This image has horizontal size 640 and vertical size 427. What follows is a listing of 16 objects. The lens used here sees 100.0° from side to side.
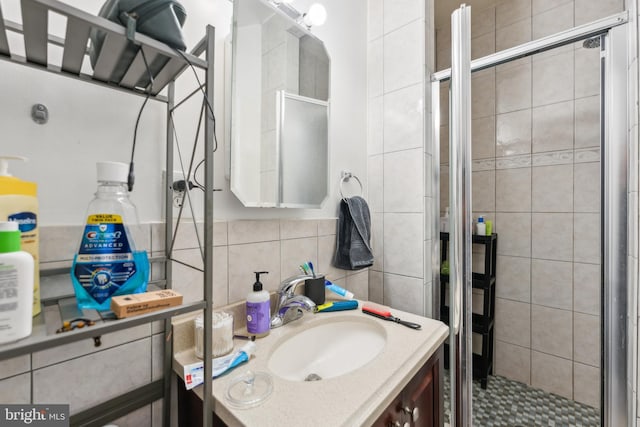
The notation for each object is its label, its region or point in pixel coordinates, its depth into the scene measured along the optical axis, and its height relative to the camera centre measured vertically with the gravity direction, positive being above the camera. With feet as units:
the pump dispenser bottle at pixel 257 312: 2.63 -0.99
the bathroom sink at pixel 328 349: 2.76 -1.53
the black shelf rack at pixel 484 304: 5.39 -1.89
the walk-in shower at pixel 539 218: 4.77 -0.10
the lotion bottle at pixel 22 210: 1.30 +0.01
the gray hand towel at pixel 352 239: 3.90 -0.40
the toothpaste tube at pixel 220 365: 1.92 -1.20
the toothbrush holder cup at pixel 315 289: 3.39 -0.98
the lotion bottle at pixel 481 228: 5.51 -0.32
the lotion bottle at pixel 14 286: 1.04 -0.30
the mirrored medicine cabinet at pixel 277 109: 2.88 +1.27
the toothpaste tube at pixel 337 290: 3.56 -1.04
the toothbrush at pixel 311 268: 3.40 -0.73
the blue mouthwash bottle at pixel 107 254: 1.46 -0.24
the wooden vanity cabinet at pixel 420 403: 2.15 -1.74
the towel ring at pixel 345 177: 4.22 +0.56
